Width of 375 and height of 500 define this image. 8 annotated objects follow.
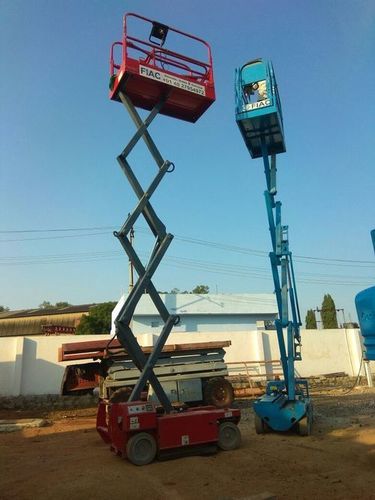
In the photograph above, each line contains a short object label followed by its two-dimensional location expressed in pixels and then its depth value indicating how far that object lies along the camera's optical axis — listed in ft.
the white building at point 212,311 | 96.27
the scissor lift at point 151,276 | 20.74
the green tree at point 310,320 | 160.86
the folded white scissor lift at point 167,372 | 37.24
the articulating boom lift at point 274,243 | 26.71
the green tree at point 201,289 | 190.49
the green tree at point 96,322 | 139.95
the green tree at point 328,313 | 152.03
